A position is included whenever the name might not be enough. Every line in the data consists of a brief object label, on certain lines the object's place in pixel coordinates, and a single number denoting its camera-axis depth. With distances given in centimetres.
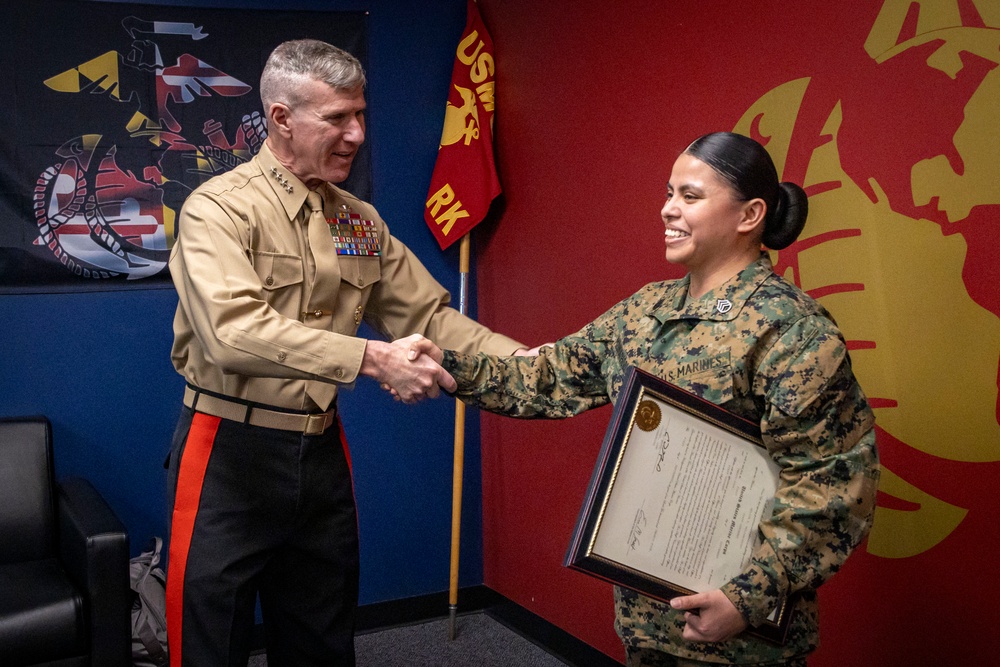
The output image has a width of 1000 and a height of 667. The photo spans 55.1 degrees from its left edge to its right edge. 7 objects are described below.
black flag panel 327
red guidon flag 367
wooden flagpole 375
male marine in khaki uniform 201
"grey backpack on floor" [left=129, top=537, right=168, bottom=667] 313
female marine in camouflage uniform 153
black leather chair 270
